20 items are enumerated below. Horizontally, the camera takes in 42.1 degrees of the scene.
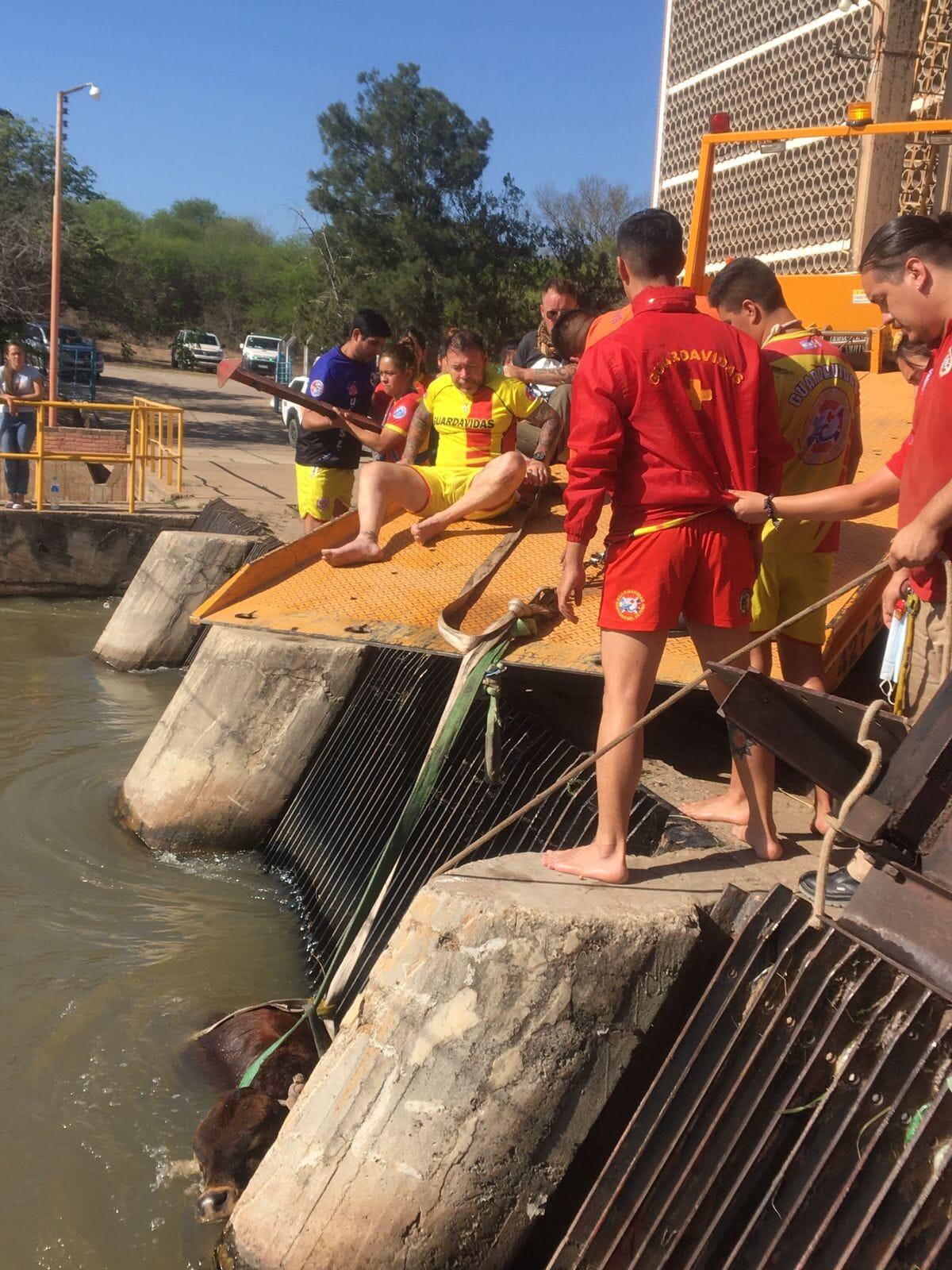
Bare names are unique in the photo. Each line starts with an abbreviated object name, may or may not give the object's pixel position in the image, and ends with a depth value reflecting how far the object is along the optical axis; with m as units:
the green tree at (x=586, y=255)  34.00
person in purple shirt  7.82
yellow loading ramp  4.99
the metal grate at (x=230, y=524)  10.33
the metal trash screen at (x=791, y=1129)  2.56
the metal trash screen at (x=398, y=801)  4.79
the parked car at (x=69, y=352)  27.93
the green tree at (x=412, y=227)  36.56
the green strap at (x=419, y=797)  4.43
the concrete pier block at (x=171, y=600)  9.98
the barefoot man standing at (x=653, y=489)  3.37
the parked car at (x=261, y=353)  44.56
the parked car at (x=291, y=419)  27.32
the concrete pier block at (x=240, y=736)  6.04
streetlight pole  22.23
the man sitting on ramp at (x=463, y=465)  6.45
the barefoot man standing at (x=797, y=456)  4.19
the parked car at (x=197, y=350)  49.78
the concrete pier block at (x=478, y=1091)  3.00
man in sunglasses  7.07
